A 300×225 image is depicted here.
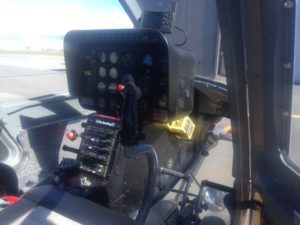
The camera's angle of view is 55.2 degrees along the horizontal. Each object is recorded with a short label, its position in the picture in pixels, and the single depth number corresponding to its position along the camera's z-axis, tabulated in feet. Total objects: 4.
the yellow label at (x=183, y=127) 5.82
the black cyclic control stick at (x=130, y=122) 3.43
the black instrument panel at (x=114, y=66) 4.20
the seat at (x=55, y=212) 2.56
